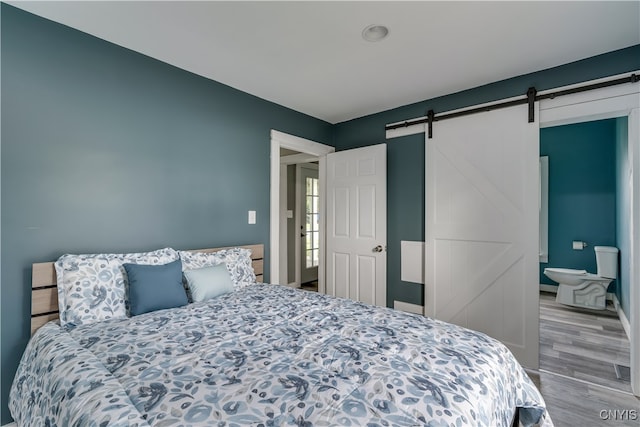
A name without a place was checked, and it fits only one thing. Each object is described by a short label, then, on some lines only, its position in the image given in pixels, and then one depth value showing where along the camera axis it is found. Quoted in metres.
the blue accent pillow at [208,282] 2.14
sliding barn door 2.63
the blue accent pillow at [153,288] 1.87
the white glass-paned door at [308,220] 5.46
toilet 4.00
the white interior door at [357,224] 3.47
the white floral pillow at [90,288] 1.74
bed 0.93
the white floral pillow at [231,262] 2.35
